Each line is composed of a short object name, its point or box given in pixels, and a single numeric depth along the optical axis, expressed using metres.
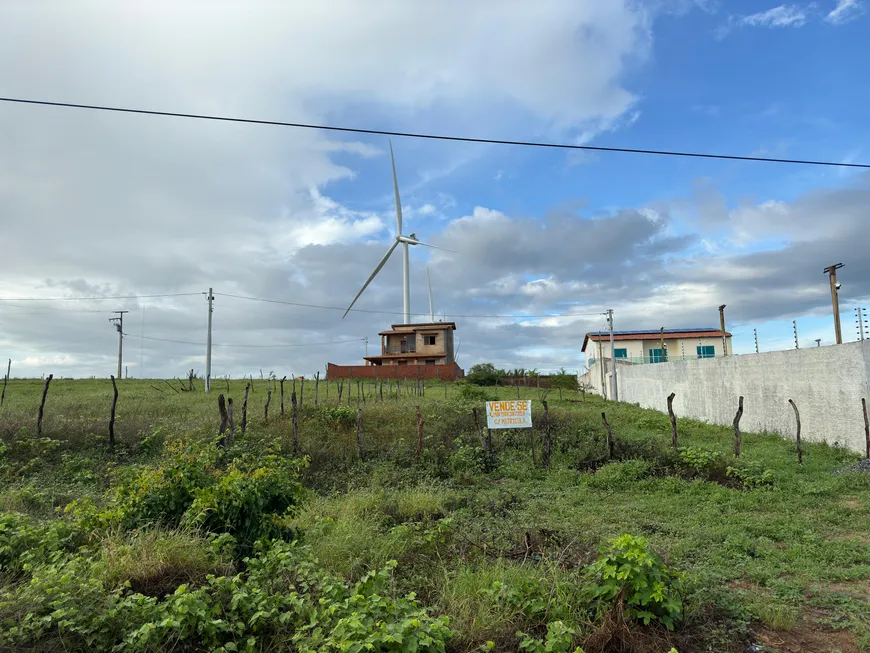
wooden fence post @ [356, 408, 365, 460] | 13.95
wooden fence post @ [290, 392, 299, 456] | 13.76
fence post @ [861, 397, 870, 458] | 11.67
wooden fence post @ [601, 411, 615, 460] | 13.59
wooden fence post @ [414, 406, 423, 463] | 13.75
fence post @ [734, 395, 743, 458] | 12.60
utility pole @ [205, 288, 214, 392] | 27.75
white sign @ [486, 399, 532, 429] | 14.64
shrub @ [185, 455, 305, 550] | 5.95
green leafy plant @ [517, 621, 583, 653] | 3.78
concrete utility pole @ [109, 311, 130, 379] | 49.47
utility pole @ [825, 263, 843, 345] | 17.00
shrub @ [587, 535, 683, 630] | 4.38
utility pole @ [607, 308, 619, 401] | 31.72
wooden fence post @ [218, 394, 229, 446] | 13.75
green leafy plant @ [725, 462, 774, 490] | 10.75
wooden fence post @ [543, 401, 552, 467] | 13.56
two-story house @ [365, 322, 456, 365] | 46.09
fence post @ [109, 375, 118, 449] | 14.34
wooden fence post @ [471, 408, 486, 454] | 15.63
